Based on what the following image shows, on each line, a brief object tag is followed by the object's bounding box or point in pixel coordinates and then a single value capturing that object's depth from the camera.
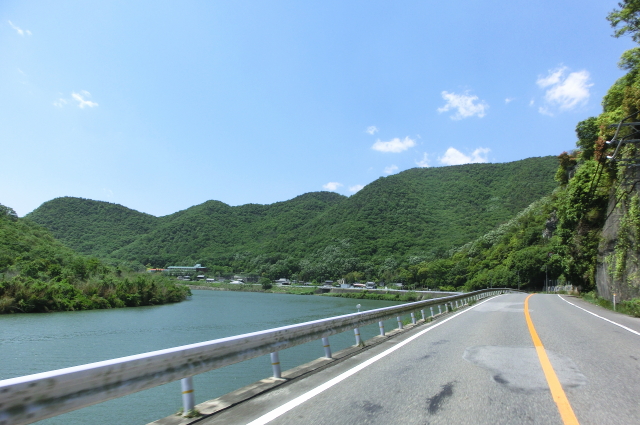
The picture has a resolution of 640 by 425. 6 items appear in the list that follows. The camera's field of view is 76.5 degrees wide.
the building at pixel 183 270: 139.27
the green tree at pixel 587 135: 42.16
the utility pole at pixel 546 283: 85.28
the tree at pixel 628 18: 22.28
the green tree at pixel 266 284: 127.75
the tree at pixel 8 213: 78.73
